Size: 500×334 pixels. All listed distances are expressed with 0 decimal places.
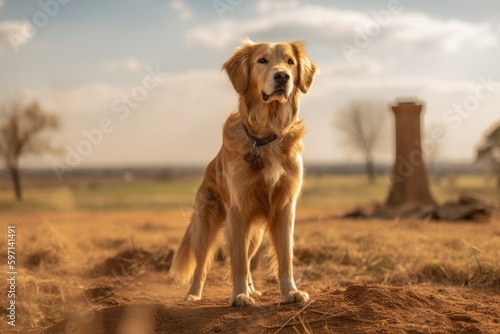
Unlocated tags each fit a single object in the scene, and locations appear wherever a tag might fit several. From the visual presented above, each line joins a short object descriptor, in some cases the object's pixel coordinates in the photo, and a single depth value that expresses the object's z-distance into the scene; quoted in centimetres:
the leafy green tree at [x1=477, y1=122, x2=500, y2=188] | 2225
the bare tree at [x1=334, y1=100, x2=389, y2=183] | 3941
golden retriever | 492
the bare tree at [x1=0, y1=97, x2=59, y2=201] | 2520
